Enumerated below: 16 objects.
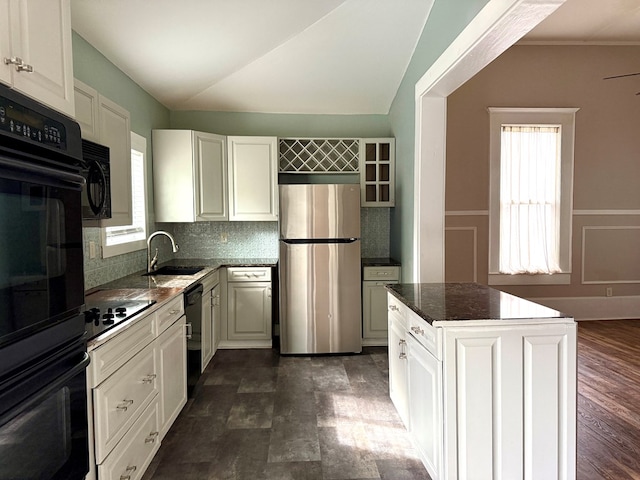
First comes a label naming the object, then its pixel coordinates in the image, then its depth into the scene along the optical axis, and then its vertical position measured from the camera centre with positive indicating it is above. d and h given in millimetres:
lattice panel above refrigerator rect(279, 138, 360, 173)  4242 +798
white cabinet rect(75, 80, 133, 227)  2057 +552
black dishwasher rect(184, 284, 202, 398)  2781 -745
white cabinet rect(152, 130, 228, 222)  3797 +537
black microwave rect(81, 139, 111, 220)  1942 +246
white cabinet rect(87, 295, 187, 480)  1527 -740
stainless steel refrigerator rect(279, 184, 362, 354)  3754 -370
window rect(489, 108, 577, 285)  4695 +390
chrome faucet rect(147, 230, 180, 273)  3391 -269
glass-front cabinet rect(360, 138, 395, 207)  4207 +587
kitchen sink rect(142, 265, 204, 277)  3504 -347
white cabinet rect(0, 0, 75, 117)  1092 +547
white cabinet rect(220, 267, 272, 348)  3938 -746
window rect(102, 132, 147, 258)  3191 +232
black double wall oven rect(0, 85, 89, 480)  965 -174
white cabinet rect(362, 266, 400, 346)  3957 -718
